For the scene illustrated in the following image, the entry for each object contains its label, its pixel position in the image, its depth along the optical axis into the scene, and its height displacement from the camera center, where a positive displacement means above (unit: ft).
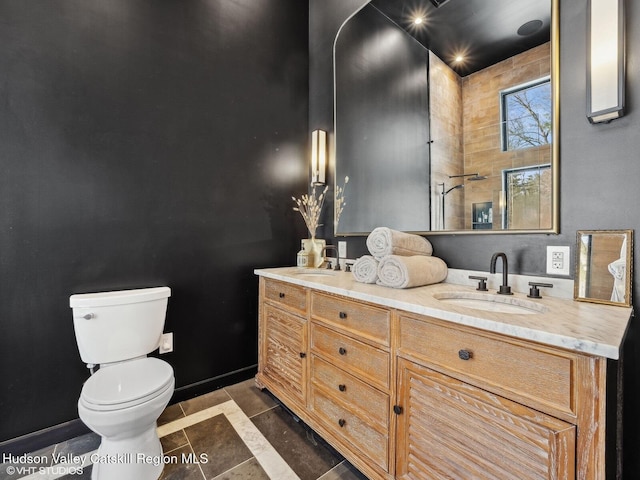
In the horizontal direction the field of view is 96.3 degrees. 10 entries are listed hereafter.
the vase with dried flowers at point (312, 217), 6.97 +0.50
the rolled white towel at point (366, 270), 4.47 -0.53
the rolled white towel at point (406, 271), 4.06 -0.52
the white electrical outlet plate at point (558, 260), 3.71 -0.32
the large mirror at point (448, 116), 3.99 +2.11
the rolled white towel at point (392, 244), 4.55 -0.12
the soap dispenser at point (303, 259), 6.86 -0.53
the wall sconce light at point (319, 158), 7.47 +2.06
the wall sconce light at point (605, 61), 3.20 +1.99
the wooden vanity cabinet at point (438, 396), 2.27 -1.68
